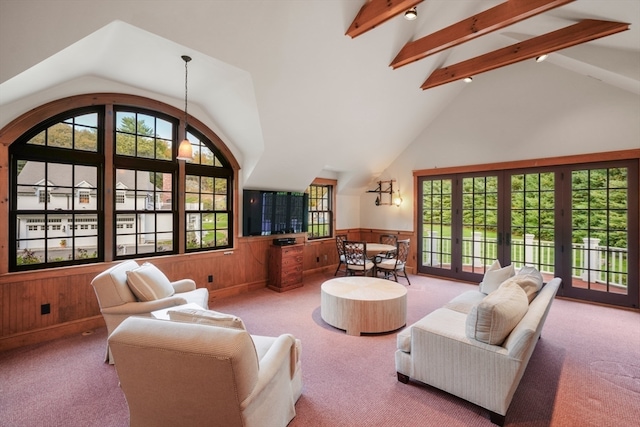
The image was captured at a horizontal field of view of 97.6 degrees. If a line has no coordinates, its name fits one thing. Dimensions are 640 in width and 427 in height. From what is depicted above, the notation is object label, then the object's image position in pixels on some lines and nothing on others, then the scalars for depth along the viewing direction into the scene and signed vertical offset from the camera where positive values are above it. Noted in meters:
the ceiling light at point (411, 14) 3.12 +2.21
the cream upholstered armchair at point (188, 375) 1.34 -0.82
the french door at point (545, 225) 4.33 -0.25
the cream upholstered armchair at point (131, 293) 2.64 -0.82
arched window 3.22 +0.31
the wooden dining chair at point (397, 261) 5.29 -0.96
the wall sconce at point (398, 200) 6.74 +0.28
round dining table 5.66 -0.76
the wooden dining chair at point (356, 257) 5.27 -0.88
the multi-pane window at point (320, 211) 6.66 +0.01
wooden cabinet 5.14 -1.05
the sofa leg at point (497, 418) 1.95 -1.46
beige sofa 1.94 -1.02
